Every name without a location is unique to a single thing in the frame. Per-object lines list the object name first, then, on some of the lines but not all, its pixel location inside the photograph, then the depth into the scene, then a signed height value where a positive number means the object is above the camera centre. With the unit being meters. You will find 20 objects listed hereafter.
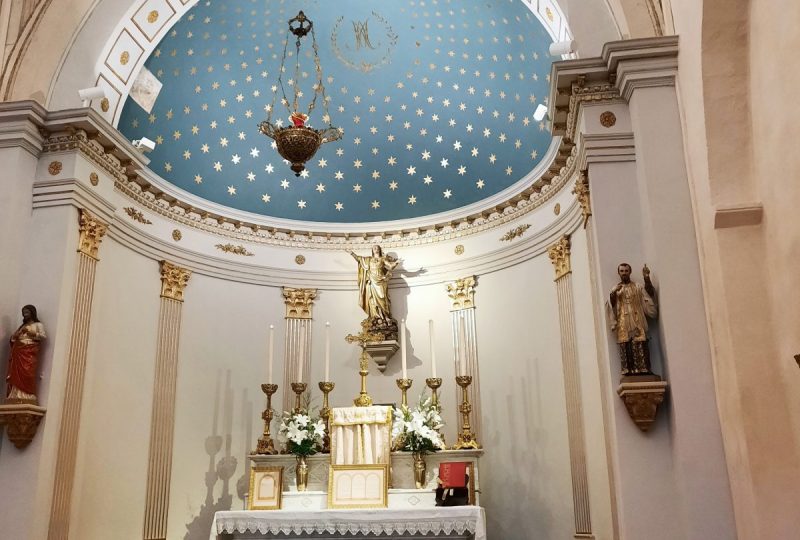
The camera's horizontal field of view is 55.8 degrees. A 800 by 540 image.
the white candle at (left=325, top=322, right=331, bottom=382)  8.91 +1.51
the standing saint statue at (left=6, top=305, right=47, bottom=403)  7.01 +1.07
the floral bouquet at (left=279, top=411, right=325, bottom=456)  8.49 +0.47
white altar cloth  7.26 -0.44
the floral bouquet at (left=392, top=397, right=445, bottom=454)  8.25 +0.48
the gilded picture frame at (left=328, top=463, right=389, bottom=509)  7.95 -0.11
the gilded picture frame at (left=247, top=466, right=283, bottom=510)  8.10 -0.13
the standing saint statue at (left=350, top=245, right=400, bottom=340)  10.81 +2.59
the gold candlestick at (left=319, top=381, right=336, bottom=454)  8.73 +0.69
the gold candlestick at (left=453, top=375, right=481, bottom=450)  8.33 +0.48
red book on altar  7.89 +0.00
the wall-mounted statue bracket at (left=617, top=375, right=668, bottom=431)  6.02 +0.59
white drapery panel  8.38 +0.42
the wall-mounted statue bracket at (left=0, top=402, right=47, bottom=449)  6.89 +0.53
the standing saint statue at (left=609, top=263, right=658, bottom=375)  6.11 +1.21
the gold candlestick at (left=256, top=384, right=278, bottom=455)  8.70 +0.44
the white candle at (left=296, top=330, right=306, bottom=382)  9.01 +1.56
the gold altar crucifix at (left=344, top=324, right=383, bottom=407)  8.73 +1.43
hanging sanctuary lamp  8.07 +3.48
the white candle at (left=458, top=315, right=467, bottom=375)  8.59 +1.28
